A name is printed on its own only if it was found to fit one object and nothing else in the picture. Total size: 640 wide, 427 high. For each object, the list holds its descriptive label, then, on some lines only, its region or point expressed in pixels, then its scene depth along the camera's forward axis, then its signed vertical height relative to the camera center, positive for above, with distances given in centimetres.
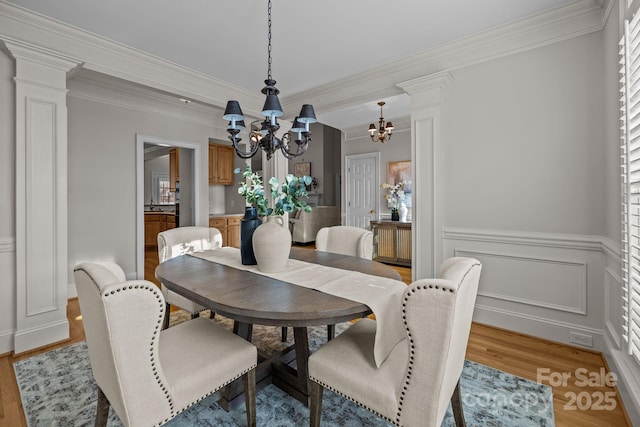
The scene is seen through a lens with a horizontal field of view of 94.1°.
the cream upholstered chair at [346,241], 247 -26
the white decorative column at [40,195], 231 +14
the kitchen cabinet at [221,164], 618 +103
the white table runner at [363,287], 127 -38
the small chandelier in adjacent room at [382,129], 472 +135
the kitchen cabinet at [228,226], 581 -28
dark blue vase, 196 -16
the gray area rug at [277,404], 155 -109
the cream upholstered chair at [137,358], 101 -57
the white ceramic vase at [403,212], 540 -1
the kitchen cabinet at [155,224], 669 -27
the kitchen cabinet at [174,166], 636 +101
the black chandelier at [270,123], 188 +62
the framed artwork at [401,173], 579 +76
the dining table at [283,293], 124 -39
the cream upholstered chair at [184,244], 227 -29
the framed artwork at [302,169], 814 +120
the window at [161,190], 823 +63
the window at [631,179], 147 +17
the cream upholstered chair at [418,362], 100 -63
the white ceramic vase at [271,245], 174 -20
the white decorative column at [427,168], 291 +43
